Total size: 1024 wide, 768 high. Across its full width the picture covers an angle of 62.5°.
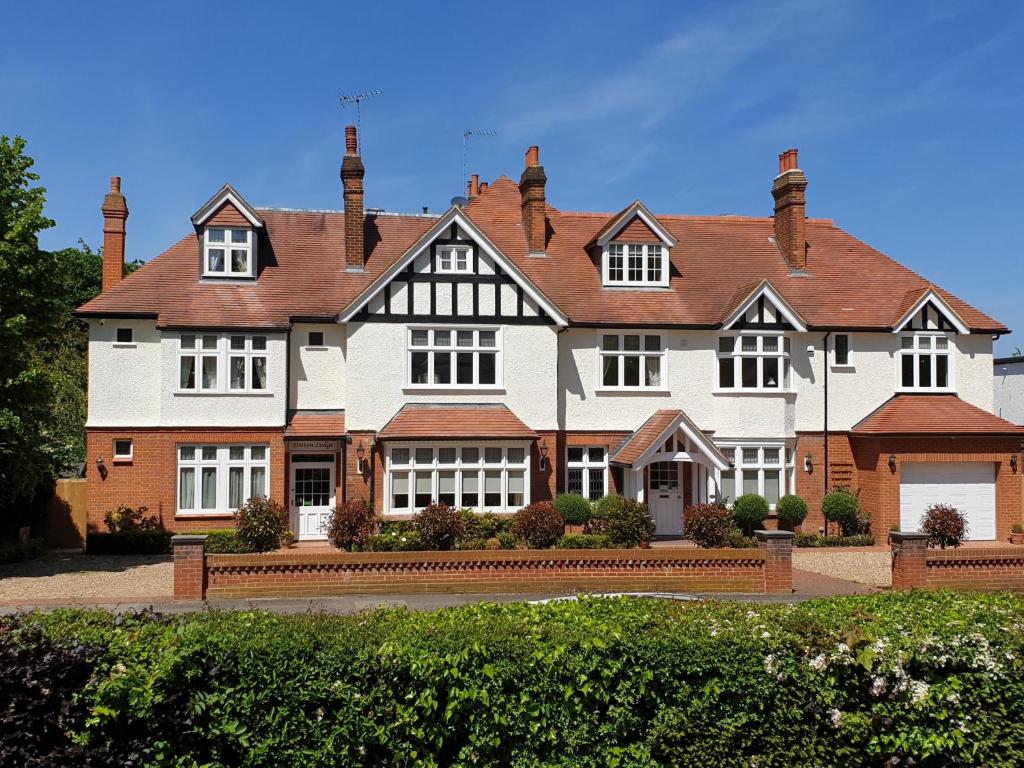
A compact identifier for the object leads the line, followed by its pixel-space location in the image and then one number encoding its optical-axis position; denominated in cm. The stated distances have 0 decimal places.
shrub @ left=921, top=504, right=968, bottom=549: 2020
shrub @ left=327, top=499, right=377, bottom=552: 1979
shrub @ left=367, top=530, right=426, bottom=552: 1820
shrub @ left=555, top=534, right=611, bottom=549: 2036
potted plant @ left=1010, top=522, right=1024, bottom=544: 2572
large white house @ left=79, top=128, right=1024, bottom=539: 2389
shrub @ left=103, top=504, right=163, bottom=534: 2317
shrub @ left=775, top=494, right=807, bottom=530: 2539
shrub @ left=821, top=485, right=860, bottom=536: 2555
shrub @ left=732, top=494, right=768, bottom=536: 2455
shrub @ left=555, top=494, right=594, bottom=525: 2347
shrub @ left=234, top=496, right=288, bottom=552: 1805
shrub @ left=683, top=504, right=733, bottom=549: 1945
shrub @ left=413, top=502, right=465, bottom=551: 1788
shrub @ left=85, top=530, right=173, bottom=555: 2262
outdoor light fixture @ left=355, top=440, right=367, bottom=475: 2373
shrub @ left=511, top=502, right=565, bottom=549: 1919
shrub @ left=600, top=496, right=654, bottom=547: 1931
